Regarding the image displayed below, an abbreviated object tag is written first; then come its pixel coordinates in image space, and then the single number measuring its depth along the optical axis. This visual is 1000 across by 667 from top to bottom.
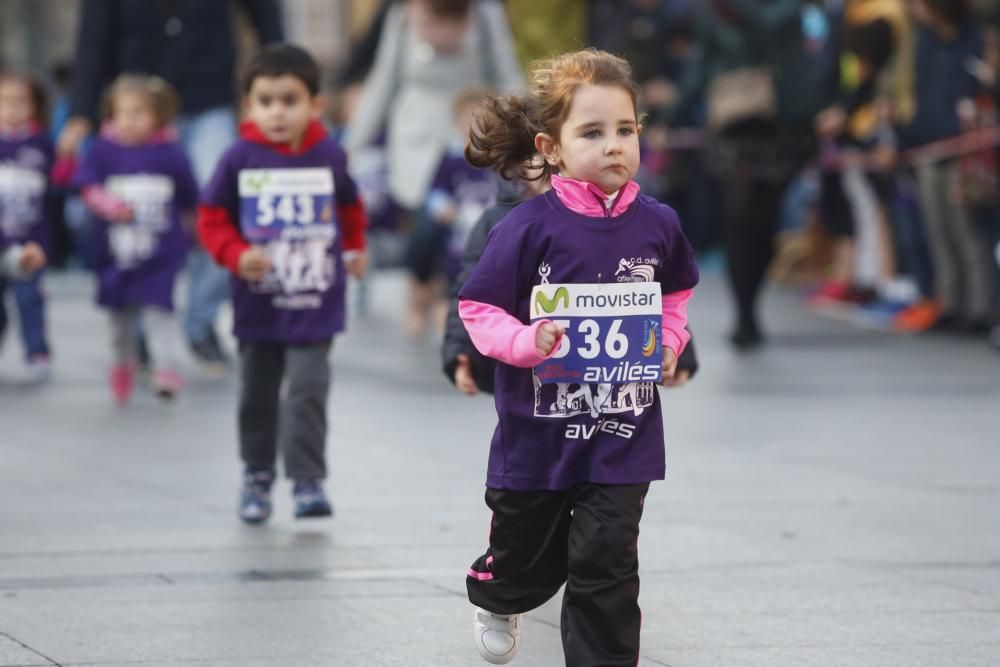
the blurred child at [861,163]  14.79
